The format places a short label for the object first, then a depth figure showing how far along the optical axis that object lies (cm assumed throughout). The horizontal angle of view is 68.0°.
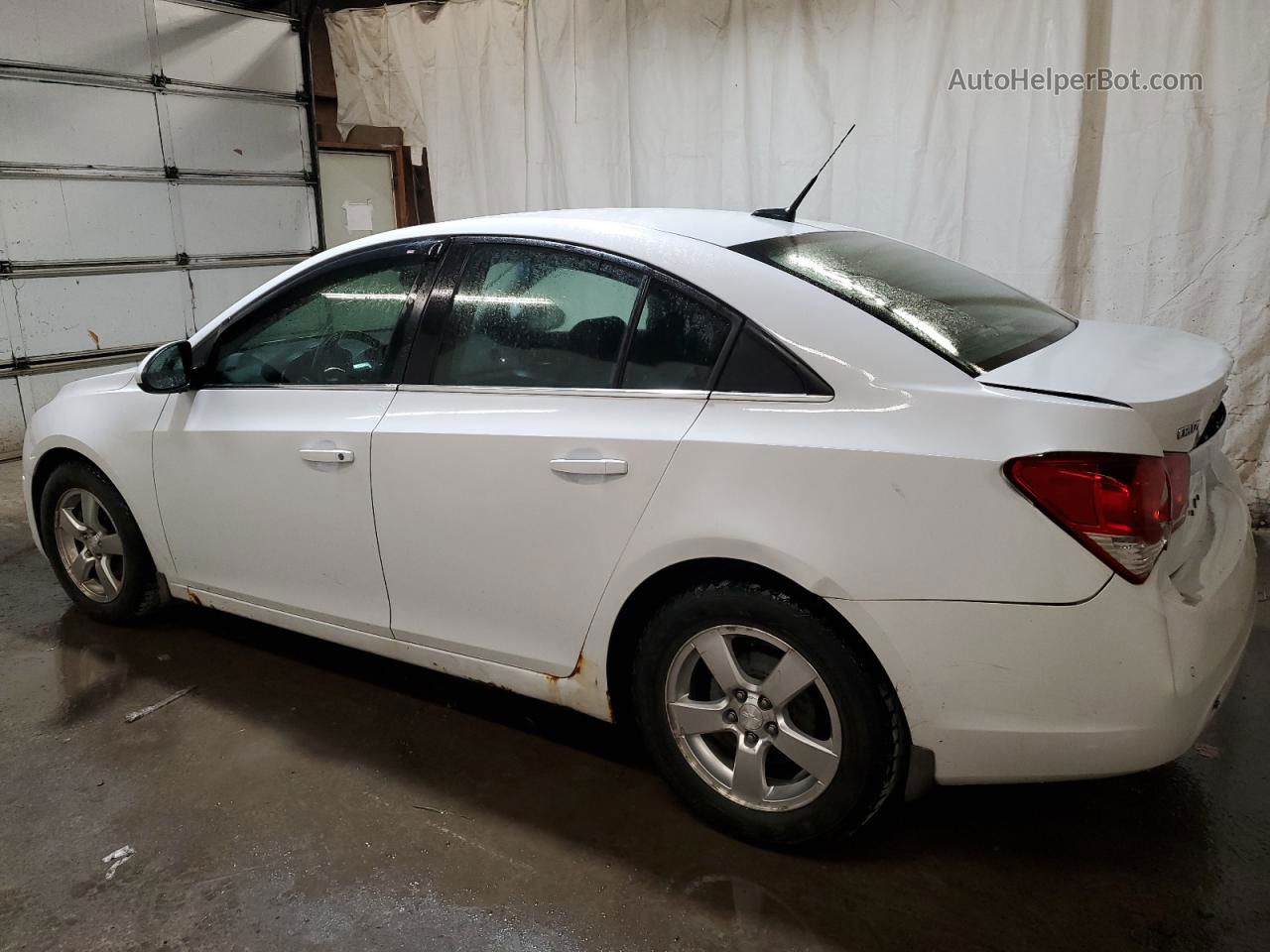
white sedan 175
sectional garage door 618
